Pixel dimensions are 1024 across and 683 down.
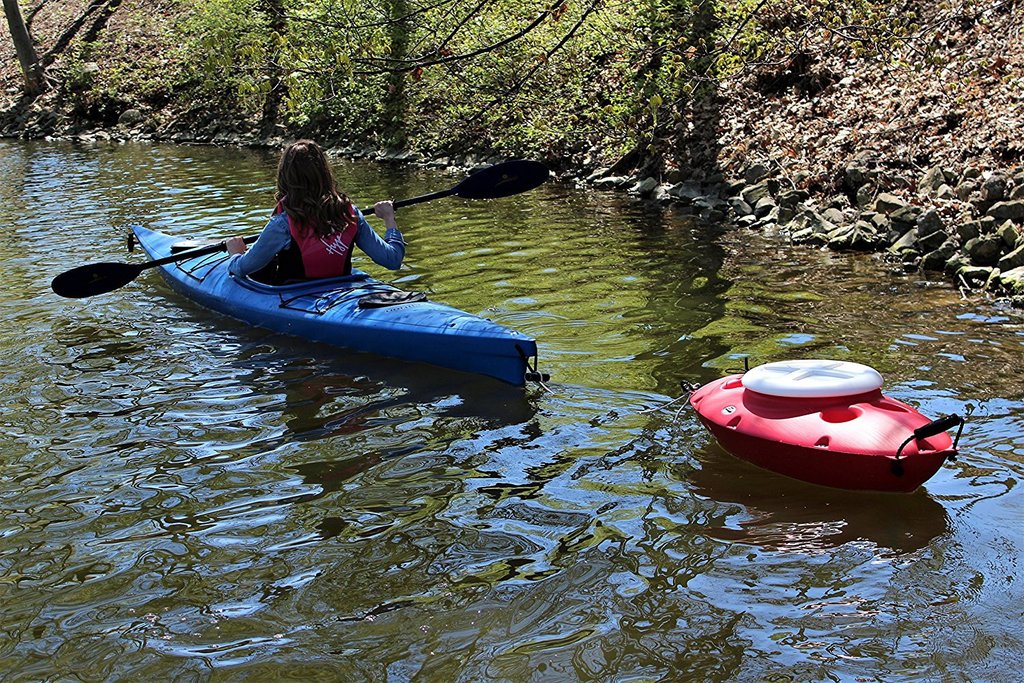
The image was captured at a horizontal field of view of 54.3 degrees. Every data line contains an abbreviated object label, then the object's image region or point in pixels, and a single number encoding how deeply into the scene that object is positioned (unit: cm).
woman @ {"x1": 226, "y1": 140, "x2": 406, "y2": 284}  588
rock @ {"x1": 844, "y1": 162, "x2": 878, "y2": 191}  874
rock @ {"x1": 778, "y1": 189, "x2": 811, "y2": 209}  925
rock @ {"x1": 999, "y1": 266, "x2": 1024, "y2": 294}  647
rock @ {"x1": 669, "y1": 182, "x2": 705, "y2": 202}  1063
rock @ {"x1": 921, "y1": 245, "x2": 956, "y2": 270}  732
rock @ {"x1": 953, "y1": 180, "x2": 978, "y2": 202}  768
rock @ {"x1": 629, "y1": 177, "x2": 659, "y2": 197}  1117
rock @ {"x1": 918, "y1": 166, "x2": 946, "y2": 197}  810
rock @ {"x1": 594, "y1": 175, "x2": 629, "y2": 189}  1182
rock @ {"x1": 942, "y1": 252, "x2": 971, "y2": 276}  709
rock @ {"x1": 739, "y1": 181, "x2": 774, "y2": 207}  973
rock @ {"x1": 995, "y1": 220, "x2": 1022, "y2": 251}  693
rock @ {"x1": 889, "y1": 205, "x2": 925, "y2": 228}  799
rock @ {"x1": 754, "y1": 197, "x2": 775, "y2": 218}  944
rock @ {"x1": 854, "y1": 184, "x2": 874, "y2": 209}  865
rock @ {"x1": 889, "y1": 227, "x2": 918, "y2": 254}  773
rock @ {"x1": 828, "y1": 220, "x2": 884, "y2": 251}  812
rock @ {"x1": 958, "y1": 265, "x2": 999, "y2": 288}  676
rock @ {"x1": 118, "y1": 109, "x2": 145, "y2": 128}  2011
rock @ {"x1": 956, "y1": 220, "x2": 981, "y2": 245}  725
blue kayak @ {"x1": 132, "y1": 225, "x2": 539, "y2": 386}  526
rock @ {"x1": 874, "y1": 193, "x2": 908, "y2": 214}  820
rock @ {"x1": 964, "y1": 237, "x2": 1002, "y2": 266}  697
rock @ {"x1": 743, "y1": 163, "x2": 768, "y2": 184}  998
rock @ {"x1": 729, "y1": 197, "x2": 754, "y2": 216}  964
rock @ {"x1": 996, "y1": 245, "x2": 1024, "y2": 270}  672
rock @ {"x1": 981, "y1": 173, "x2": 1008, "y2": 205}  740
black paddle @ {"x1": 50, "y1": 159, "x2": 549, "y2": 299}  678
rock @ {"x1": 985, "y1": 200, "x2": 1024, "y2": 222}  705
